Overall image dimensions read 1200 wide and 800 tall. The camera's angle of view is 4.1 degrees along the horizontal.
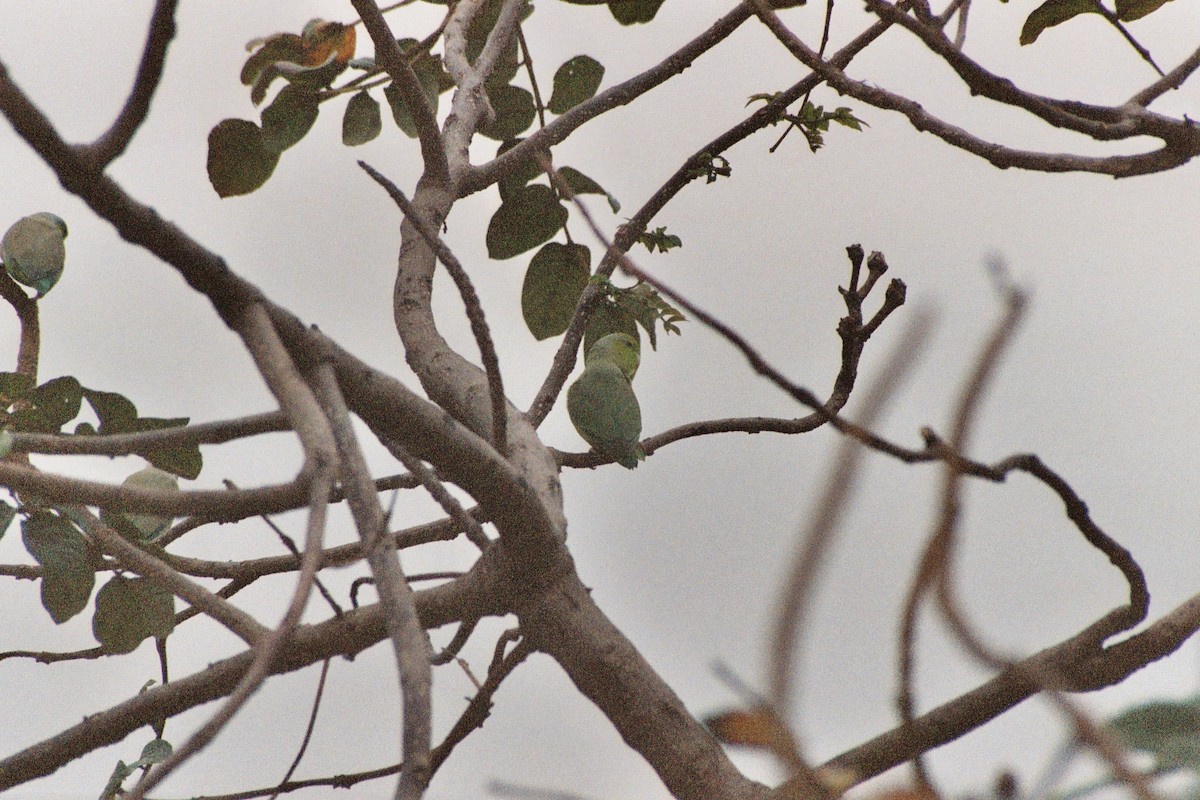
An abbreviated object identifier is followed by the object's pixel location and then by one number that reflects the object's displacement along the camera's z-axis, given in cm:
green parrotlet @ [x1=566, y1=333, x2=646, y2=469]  1366
